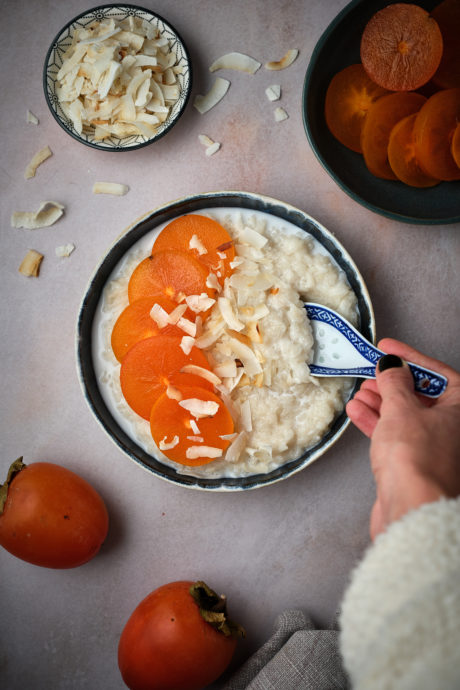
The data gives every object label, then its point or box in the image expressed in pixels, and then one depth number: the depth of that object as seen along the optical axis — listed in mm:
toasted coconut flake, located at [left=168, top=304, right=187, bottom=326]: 590
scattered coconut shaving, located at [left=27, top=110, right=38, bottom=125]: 672
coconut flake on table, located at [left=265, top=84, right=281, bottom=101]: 659
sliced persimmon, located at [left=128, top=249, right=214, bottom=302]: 598
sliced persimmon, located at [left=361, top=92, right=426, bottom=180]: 609
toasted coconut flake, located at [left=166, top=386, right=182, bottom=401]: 584
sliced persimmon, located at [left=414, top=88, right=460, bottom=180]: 594
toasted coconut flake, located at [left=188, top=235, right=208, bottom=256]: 608
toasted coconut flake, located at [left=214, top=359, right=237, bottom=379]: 594
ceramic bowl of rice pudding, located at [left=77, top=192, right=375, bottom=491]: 593
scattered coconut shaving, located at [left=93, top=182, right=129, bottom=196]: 662
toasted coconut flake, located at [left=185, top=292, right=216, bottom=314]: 591
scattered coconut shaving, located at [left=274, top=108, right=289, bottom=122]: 659
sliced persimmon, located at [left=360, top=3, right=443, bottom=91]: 598
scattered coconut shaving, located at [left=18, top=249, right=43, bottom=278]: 665
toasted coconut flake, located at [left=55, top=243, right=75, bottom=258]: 665
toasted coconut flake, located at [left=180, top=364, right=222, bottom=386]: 588
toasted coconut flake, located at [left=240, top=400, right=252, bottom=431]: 602
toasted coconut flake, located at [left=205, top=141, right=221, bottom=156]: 660
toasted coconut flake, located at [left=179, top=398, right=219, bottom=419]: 584
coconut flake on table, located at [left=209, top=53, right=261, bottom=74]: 661
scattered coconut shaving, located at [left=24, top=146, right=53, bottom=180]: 670
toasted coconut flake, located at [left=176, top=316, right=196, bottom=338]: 588
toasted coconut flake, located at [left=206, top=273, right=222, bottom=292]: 596
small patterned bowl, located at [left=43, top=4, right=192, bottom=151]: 639
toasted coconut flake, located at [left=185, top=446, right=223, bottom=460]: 596
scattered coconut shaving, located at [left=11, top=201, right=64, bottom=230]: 666
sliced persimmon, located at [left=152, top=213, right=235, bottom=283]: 608
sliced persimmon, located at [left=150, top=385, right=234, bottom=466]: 587
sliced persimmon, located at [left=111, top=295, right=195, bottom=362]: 594
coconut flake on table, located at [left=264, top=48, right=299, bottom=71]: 660
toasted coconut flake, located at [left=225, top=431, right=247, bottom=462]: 598
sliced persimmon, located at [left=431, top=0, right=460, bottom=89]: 607
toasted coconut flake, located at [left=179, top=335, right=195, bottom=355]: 584
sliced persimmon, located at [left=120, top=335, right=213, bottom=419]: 587
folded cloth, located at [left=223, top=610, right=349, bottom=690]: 601
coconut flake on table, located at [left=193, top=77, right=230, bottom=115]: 662
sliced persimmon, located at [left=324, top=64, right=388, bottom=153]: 622
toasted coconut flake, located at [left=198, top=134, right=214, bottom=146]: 661
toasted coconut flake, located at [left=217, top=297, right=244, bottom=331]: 593
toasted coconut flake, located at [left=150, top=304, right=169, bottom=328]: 592
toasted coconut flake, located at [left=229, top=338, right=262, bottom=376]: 594
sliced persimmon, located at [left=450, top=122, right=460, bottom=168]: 589
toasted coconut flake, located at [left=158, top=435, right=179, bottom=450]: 593
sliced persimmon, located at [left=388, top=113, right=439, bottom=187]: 607
